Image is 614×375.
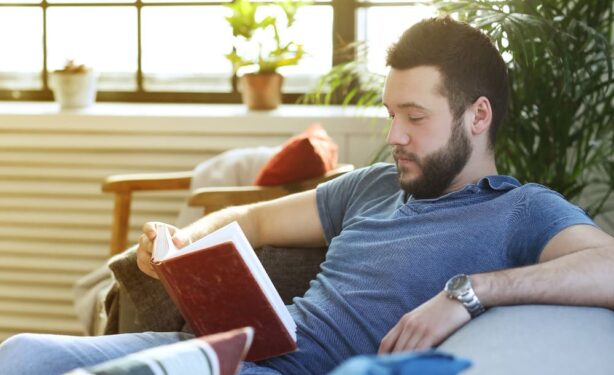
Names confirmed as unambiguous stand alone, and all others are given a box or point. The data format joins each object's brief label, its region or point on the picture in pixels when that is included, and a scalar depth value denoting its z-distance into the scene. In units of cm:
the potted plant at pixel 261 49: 353
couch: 138
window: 384
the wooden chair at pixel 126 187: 324
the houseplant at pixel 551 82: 248
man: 163
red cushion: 280
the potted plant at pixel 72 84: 374
